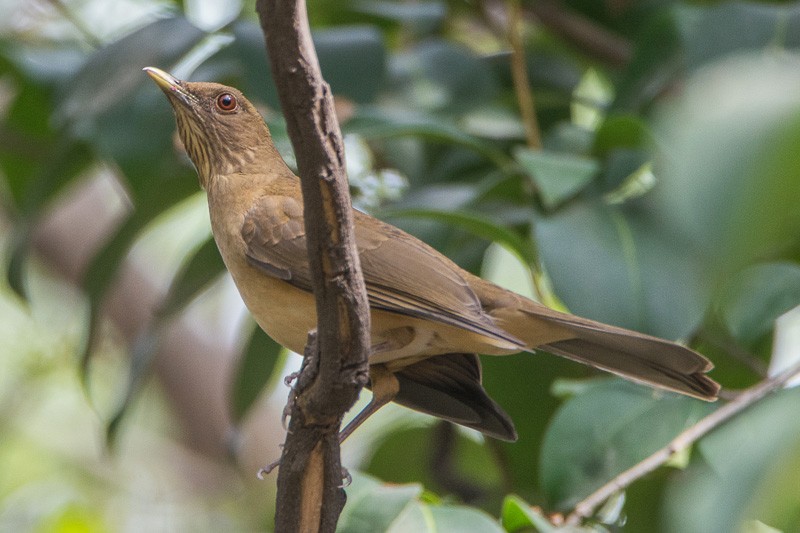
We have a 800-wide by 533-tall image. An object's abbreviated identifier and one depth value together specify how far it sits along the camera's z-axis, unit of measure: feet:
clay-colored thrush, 18.28
